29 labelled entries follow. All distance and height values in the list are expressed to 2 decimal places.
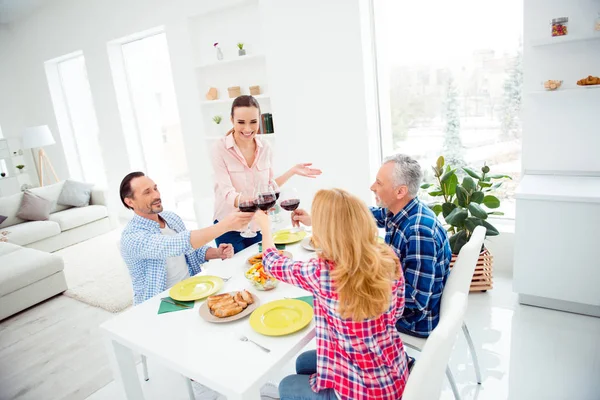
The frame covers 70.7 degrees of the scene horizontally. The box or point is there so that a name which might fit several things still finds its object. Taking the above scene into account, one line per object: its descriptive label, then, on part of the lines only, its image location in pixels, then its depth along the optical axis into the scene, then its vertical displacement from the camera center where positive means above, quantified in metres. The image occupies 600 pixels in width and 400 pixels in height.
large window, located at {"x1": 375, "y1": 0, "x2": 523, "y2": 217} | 3.19 +0.09
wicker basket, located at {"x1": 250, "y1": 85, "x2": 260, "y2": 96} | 4.21 +0.23
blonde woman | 1.25 -0.58
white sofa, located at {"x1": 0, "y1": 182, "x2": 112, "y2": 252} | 4.66 -0.98
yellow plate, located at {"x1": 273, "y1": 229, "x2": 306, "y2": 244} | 2.15 -0.64
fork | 1.32 -0.71
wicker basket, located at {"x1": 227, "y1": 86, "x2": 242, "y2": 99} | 4.32 +0.25
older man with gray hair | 1.57 -0.54
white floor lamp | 6.12 +0.02
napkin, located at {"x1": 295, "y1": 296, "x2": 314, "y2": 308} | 1.56 -0.69
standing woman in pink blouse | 2.34 -0.28
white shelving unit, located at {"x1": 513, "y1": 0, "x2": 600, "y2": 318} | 2.41 -0.59
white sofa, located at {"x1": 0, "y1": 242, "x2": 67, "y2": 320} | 3.38 -1.13
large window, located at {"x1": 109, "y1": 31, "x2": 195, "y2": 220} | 5.39 +0.15
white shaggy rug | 3.52 -1.34
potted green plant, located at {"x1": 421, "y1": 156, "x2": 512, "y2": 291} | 2.73 -0.75
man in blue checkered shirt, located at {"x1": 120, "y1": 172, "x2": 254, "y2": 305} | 1.84 -0.51
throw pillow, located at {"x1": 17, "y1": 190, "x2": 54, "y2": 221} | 4.89 -0.78
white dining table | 1.22 -0.71
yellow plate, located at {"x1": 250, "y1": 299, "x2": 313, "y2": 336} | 1.39 -0.69
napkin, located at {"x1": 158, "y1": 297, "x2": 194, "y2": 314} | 1.61 -0.69
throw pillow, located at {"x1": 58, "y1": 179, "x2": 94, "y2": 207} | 5.33 -0.74
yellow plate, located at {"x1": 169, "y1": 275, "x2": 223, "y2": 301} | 1.67 -0.67
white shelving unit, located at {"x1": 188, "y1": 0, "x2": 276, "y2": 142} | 4.18 +0.56
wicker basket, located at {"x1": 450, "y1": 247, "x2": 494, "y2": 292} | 2.88 -1.24
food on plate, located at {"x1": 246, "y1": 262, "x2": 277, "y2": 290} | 1.67 -0.64
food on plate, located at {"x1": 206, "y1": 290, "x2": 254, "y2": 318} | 1.49 -0.66
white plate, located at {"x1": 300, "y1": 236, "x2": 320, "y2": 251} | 2.03 -0.65
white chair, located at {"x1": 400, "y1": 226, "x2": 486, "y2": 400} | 1.65 -0.71
